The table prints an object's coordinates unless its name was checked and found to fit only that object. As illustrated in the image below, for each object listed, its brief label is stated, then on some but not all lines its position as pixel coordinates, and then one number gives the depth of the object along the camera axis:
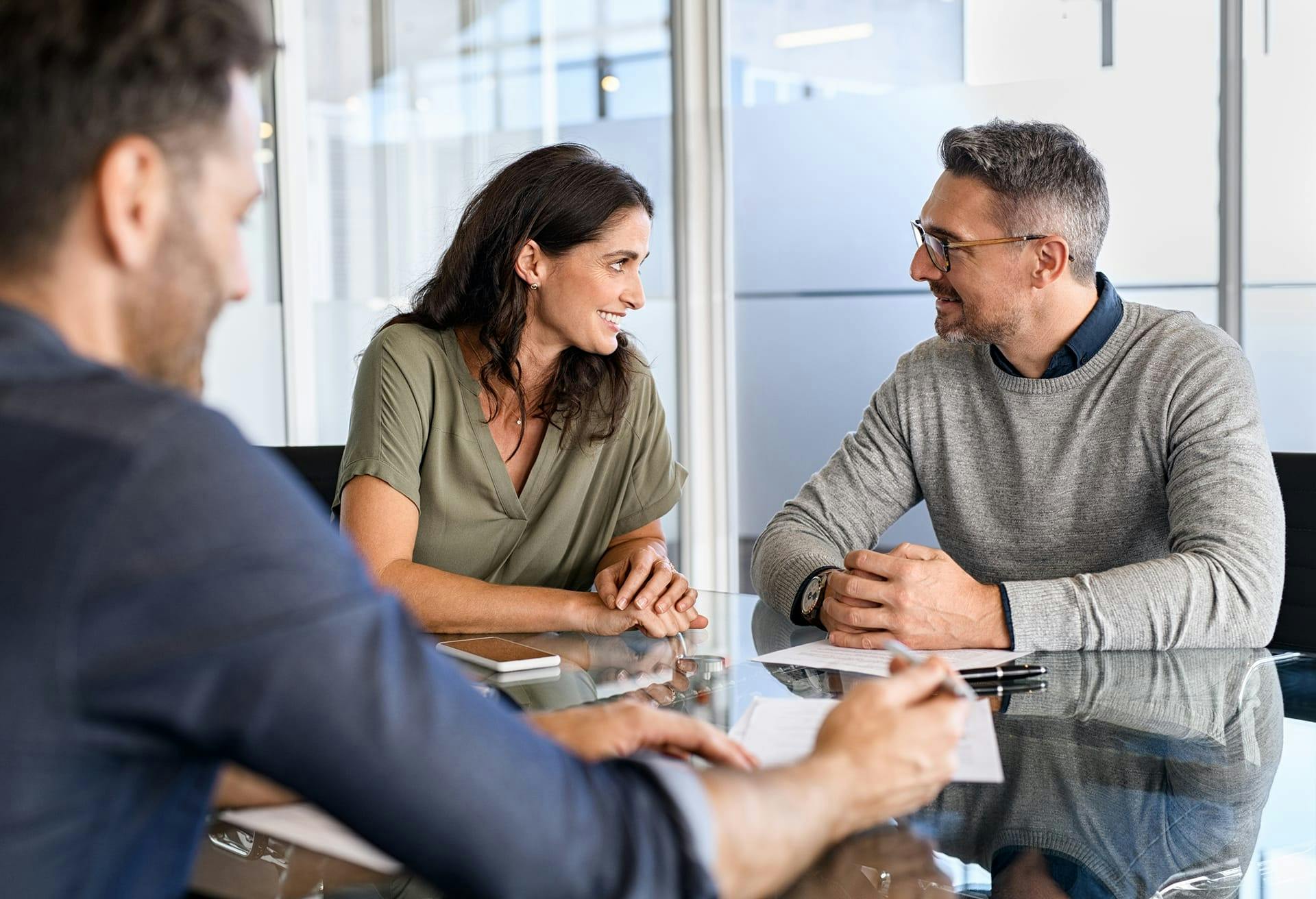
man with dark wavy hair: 0.59
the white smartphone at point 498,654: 1.57
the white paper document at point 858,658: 1.57
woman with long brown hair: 2.08
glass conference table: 0.93
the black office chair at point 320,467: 2.37
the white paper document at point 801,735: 1.17
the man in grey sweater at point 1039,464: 1.68
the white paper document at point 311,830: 0.96
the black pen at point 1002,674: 1.51
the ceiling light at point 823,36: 4.45
